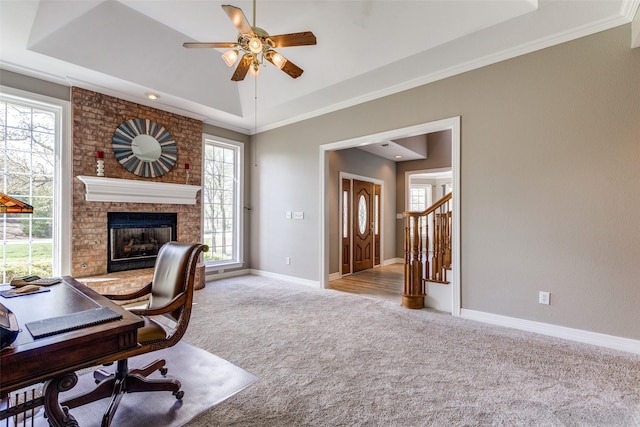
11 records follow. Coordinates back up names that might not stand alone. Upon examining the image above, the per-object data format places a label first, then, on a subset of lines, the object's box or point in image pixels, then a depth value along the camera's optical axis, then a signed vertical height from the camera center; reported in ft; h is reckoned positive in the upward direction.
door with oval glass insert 21.24 -0.78
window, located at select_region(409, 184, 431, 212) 32.24 +2.01
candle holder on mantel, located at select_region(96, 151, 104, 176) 13.61 +2.40
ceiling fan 7.64 +4.75
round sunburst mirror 14.52 +3.43
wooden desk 3.57 -1.73
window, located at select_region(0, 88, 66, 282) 11.80 +1.44
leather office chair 5.80 -2.30
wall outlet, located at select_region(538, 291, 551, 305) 9.93 -2.75
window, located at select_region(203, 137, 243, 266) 18.48 +0.88
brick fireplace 13.15 +1.89
